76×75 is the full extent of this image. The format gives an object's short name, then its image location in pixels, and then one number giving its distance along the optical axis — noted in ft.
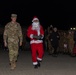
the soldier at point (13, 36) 20.69
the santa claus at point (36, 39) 21.52
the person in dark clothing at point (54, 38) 30.76
